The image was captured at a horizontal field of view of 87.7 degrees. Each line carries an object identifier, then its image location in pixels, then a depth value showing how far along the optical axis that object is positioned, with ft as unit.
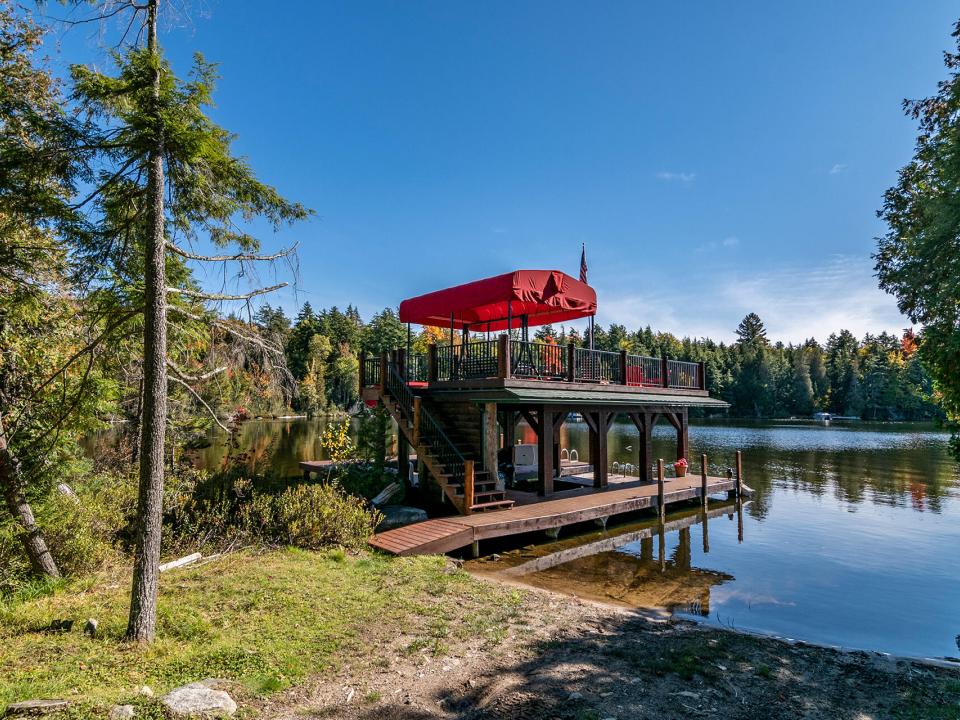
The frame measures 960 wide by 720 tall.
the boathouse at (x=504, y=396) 37.22
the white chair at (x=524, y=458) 56.59
